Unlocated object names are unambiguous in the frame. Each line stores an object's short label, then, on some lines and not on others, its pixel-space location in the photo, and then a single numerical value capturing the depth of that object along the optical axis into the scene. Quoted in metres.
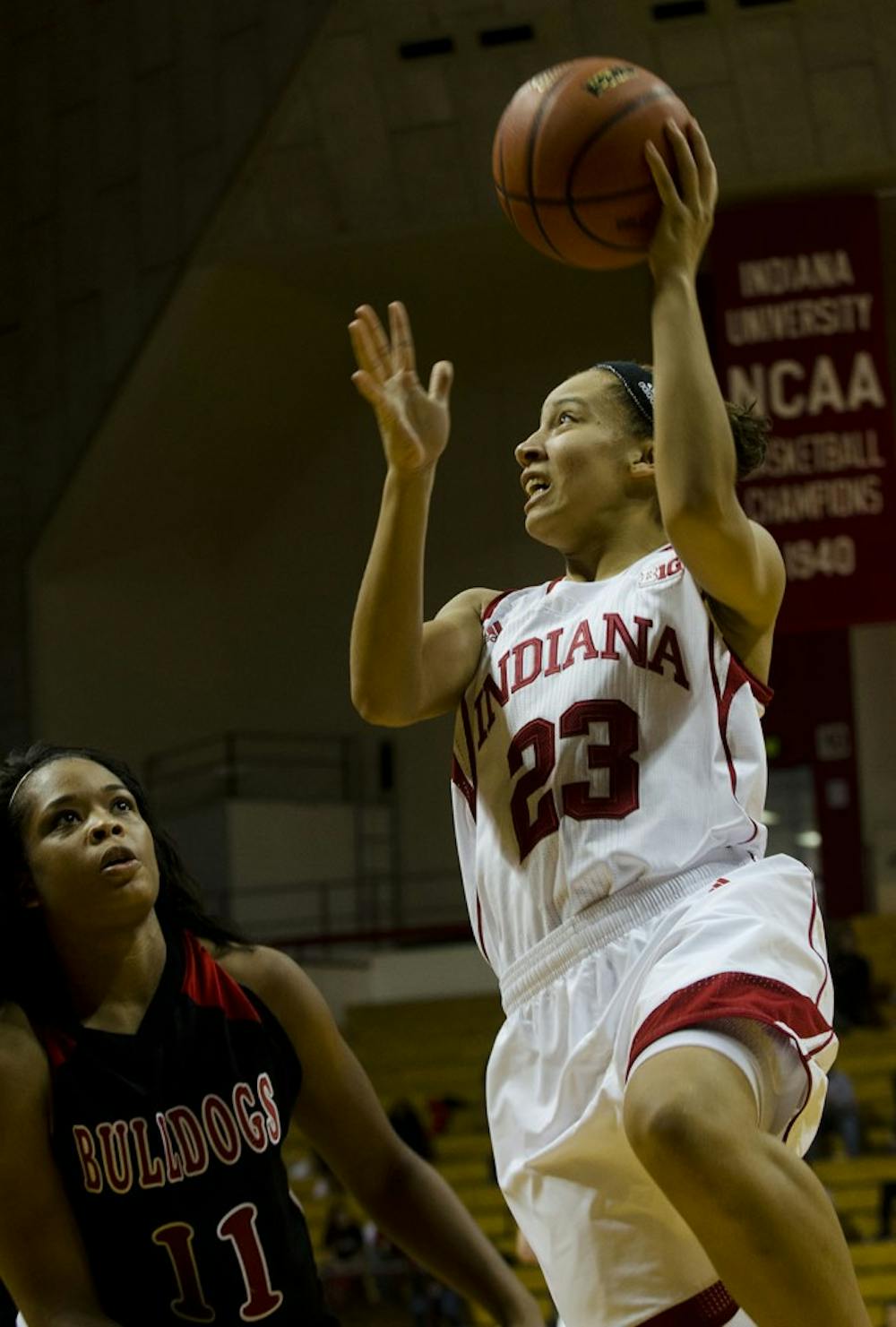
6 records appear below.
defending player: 2.89
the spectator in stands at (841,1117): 10.25
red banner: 10.53
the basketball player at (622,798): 2.85
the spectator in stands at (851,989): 11.88
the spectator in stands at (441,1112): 11.59
